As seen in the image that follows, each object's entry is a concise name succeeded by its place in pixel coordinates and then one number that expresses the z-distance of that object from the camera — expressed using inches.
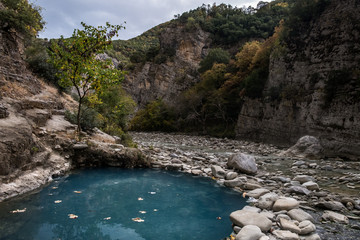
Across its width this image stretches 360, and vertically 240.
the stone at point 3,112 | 276.1
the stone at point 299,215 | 195.3
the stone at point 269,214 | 199.2
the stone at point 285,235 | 164.5
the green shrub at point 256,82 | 1032.8
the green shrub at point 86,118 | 458.9
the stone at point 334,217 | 196.4
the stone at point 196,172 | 379.6
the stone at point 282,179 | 323.1
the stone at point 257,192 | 266.2
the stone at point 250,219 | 178.7
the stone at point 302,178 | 314.8
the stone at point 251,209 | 216.5
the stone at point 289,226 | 175.5
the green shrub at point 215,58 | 1660.9
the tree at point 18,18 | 494.0
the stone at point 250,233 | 161.2
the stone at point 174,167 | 404.5
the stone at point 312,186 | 283.1
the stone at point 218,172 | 359.7
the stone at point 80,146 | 366.0
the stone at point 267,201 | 227.3
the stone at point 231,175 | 336.9
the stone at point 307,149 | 555.8
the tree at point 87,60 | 397.4
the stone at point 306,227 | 174.4
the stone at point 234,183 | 309.0
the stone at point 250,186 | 295.2
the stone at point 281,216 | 196.9
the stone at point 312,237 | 165.0
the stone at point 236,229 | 180.5
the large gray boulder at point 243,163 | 365.4
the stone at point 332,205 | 222.4
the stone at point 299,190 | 266.7
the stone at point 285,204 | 217.5
